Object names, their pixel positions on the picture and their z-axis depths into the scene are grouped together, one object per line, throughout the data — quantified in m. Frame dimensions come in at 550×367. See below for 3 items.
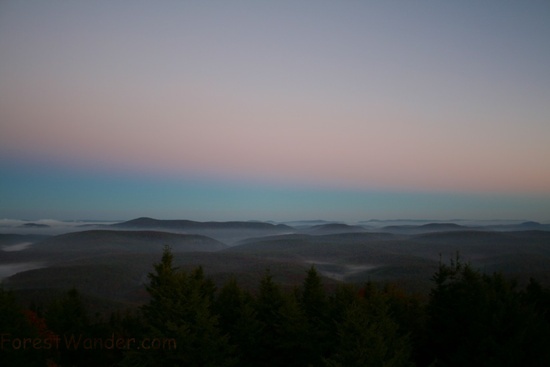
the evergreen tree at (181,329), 25.08
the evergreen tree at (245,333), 33.28
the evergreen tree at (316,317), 31.55
